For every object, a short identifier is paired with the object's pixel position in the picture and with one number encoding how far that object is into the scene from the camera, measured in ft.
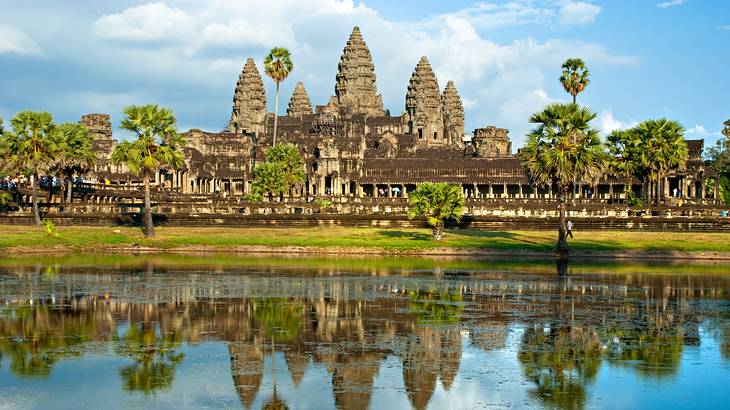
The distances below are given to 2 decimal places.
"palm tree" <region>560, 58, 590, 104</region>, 265.75
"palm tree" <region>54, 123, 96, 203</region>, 249.90
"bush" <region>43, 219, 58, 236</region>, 193.26
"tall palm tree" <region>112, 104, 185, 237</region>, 203.92
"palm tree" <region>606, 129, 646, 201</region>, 252.01
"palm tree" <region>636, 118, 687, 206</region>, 248.11
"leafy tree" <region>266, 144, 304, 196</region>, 319.68
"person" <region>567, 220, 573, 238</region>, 197.67
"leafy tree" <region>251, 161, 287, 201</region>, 304.91
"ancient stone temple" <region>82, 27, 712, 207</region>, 382.42
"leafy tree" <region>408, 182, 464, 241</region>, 193.98
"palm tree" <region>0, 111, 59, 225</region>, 224.53
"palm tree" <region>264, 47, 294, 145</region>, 372.79
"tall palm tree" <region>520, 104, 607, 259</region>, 177.37
